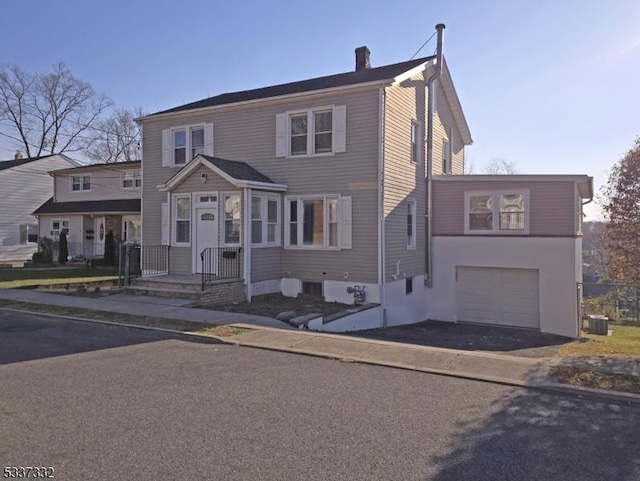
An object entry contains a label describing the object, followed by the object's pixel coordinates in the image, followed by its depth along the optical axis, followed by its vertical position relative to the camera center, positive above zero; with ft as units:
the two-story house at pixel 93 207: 92.02 +6.89
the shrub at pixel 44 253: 93.14 -2.13
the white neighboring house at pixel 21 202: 106.63 +9.25
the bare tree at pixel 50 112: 158.18 +43.67
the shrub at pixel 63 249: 89.81 -1.30
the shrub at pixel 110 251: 83.76 -1.57
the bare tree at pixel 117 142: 167.22 +34.92
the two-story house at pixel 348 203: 47.34 +4.15
